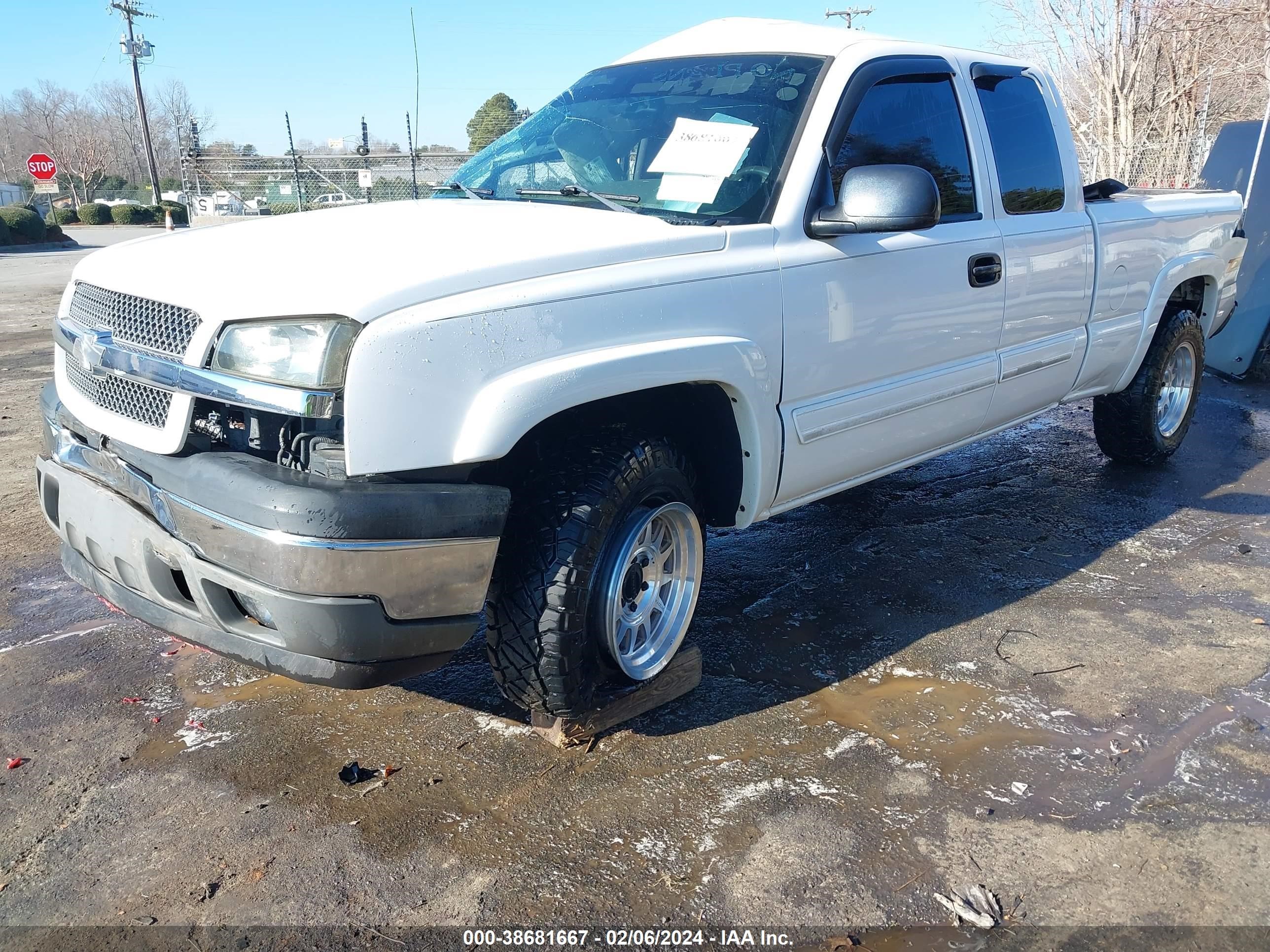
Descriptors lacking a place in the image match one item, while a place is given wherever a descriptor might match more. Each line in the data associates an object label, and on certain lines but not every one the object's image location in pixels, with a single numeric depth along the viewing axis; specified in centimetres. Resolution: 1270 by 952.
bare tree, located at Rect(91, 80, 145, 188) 7525
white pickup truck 223
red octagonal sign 3303
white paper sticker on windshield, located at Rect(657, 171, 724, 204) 308
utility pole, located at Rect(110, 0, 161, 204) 4675
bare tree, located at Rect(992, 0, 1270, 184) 1562
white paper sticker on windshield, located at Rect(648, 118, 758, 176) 314
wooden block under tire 286
